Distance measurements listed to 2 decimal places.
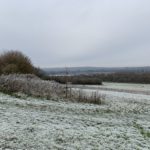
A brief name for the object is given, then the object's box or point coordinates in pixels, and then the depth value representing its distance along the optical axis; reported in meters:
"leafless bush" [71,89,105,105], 10.83
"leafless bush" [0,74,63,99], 11.20
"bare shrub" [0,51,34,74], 19.68
